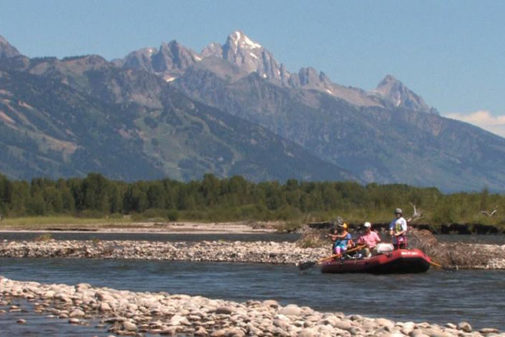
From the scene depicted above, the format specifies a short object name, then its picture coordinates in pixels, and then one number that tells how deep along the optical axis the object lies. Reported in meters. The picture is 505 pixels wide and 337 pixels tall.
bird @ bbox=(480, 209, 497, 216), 111.33
